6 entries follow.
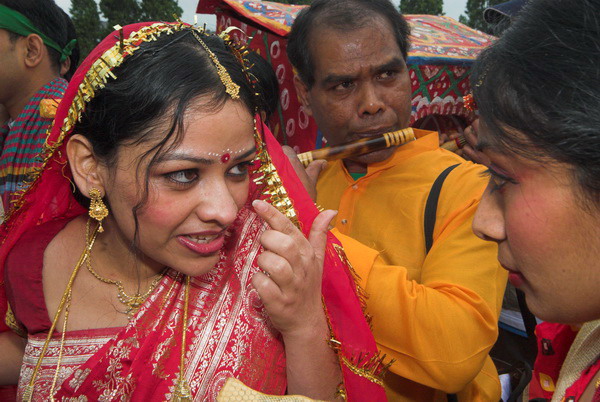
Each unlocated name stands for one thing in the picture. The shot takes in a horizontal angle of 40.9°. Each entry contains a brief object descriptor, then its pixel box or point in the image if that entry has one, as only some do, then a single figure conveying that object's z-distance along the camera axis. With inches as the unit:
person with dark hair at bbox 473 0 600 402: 23.4
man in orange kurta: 31.3
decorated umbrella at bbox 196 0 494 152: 45.9
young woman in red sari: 28.5
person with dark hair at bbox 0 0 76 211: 44.5
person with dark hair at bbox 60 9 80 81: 49.5
